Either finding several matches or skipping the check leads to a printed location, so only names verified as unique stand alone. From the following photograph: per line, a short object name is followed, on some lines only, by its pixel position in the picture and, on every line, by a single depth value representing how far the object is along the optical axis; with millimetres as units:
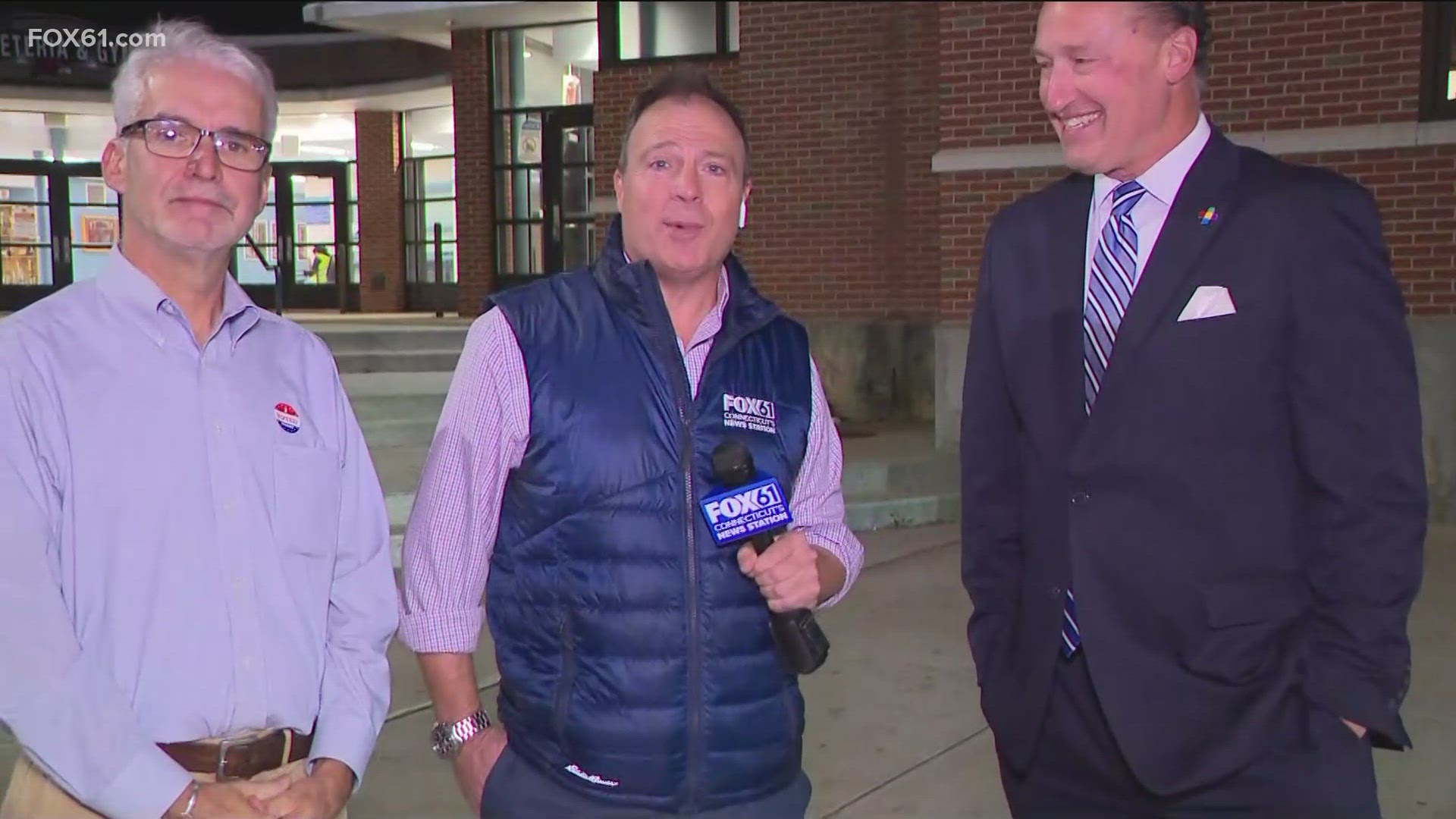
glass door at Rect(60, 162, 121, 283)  20609
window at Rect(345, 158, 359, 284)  22312
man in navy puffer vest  1988
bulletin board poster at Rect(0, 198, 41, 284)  20484
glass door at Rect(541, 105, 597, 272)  15430
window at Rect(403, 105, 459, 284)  20547
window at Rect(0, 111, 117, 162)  20250
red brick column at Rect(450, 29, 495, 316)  15875
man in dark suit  1800
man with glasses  1711
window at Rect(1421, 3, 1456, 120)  7984
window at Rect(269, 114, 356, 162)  22031
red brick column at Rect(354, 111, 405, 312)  21219
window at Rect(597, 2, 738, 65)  12516
